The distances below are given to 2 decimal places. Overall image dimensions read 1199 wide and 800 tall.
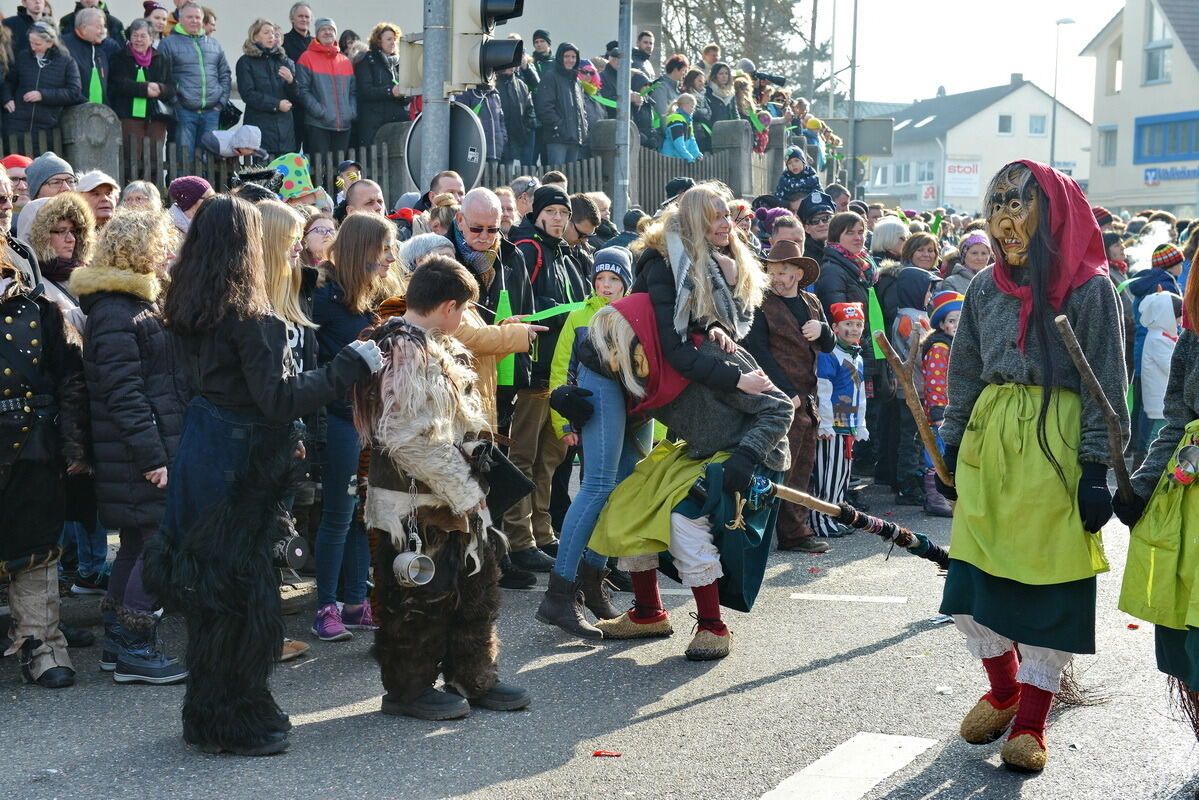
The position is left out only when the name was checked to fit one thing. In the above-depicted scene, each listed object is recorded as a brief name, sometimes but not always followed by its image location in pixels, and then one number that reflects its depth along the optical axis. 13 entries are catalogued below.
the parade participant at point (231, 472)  9.01
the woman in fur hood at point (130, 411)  10.70
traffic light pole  17.41
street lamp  100.67
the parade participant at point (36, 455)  10.57
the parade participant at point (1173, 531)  8.30
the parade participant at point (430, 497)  9.47
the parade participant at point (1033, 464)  8.87
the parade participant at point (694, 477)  11.46
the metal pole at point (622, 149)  28.32
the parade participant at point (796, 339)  15.68
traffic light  17.44
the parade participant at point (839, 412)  17.27
